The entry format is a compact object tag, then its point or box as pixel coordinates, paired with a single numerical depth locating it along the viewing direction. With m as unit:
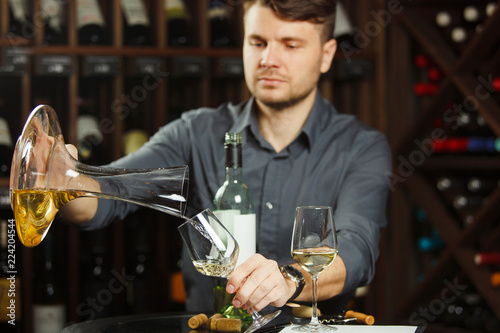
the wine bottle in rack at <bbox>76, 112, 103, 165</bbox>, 2.20
